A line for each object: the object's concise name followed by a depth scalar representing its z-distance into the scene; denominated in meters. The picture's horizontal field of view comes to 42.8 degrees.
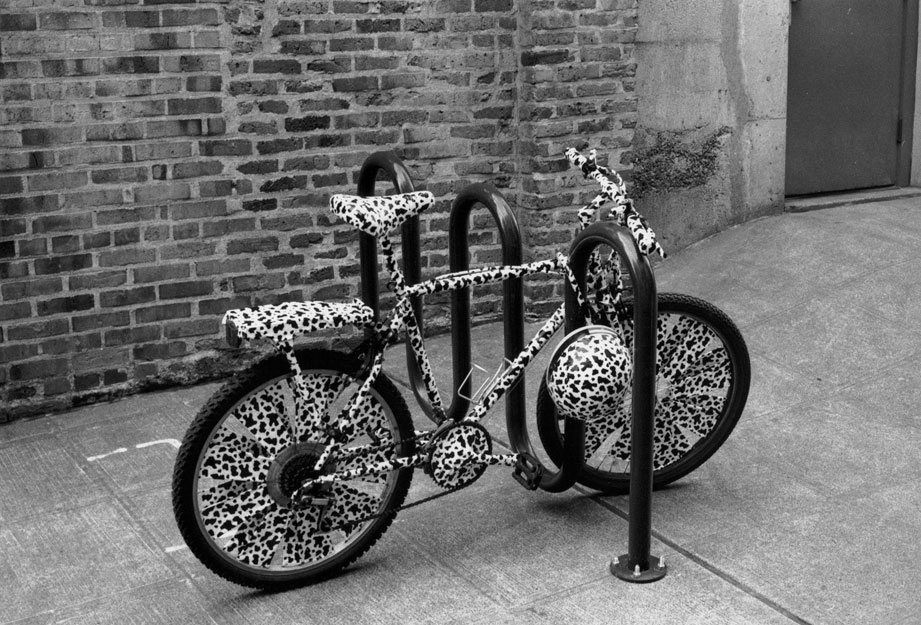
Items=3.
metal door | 6.84
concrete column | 6.39
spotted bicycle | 3.29
